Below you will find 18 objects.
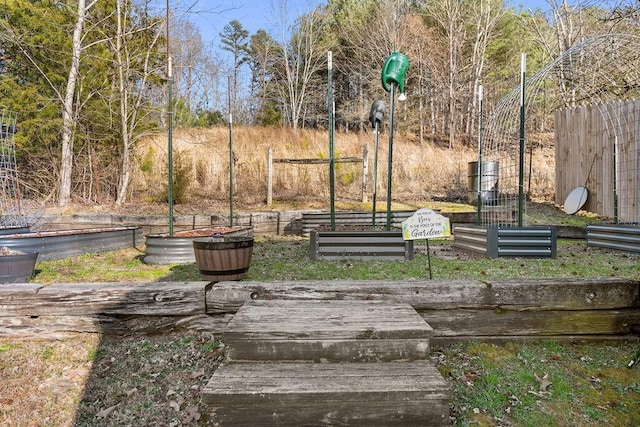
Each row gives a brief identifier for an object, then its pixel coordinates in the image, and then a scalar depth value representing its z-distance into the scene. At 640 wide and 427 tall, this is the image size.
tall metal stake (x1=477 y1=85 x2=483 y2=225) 6.27
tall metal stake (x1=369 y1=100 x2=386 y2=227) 6.47
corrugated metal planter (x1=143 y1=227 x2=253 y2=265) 5.13
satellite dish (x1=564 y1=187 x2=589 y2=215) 9.52
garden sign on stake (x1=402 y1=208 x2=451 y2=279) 3.08
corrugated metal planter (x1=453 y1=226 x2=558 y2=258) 5.21
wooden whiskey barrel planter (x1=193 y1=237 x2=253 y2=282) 3.58
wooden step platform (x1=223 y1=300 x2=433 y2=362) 1.94
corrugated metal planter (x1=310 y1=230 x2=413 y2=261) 5.18
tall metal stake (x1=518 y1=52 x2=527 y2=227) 5.02
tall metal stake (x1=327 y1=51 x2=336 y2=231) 5.30
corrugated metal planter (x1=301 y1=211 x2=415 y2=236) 8.26
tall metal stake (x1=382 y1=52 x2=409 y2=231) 5.20
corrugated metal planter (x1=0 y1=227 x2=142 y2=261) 4.99
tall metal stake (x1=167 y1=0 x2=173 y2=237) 5.22
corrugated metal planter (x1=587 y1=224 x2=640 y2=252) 5.55
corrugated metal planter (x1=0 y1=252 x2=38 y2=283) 3.50
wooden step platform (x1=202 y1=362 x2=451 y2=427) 1.62
